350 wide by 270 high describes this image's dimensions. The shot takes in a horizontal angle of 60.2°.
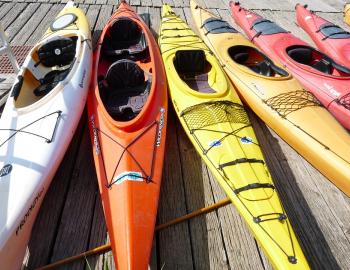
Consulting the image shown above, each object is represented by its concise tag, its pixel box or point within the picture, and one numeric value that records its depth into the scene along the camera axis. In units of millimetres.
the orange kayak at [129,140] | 2102
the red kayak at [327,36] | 4316
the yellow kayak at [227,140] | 2117
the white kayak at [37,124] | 2112
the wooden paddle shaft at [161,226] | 2172
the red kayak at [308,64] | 3334
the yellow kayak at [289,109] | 2730
